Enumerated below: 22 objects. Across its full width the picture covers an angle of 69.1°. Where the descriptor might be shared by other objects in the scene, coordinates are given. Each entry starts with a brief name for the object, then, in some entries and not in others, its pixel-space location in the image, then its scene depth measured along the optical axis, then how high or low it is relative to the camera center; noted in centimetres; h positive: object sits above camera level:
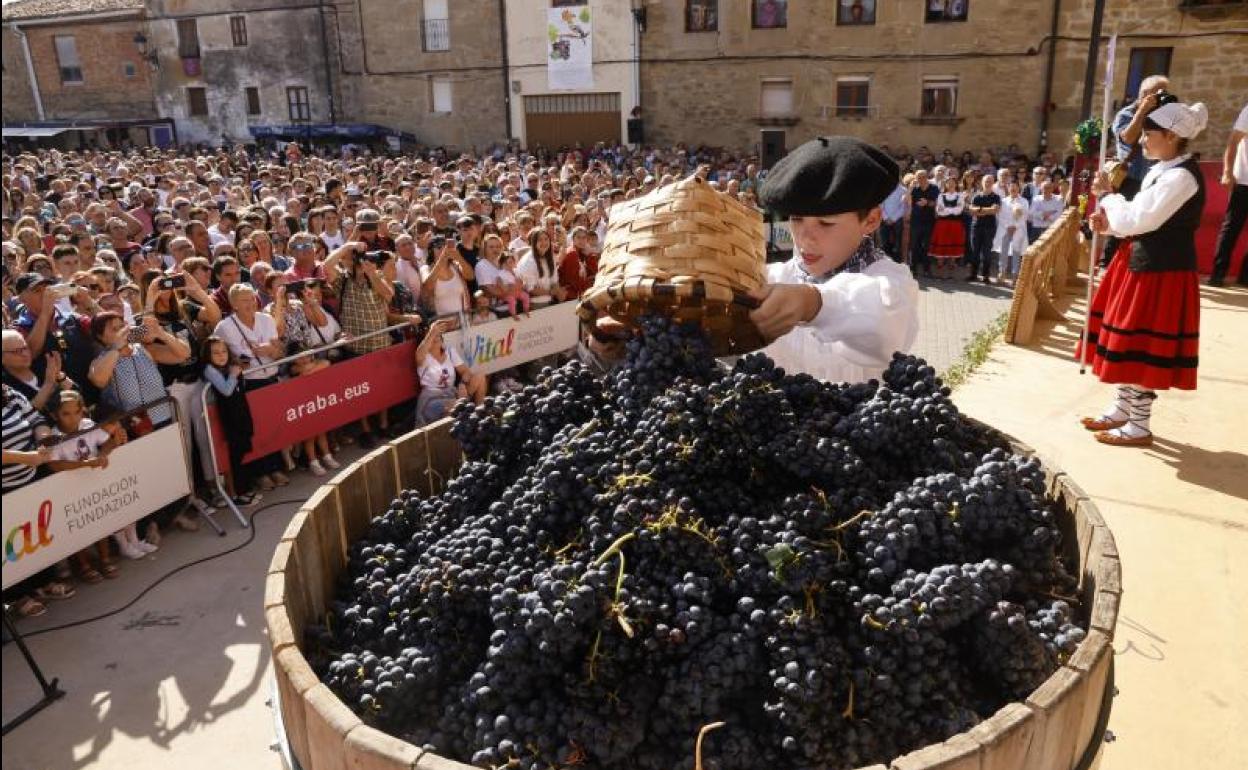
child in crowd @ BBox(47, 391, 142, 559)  541 -200
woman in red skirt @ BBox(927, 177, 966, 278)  1477 -233
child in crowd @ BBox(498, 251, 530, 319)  900 -189
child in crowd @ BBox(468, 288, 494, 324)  858 -198
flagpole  588 -36
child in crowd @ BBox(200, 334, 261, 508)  649 -213
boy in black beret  275 -58
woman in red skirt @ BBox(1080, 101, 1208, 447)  549 -133
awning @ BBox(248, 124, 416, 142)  3034 -123
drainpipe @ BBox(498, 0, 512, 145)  2869 +53
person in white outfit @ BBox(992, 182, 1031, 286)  1458 -234
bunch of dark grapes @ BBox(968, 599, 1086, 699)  191 -118
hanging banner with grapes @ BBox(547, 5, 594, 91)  2767 +113
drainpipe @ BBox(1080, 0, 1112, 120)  1747 +34
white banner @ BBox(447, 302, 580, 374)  854 -238
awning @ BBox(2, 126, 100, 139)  3456 -114
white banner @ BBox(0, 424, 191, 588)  516 -237
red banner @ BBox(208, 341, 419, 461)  685 -235
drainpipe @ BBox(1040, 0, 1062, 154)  2241 -12
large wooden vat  174 -120
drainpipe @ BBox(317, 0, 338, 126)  3142 +110
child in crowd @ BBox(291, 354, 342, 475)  711 -276
